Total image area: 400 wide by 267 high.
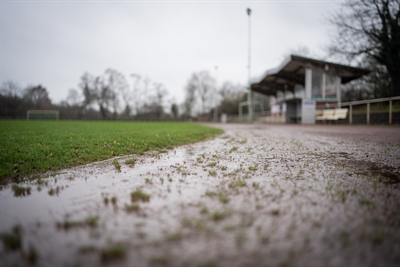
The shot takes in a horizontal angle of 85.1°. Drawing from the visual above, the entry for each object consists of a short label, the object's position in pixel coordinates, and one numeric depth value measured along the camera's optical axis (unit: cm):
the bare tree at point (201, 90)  6481
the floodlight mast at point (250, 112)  3500
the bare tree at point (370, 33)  1922
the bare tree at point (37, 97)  4659
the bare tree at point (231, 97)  6762
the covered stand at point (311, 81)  2600
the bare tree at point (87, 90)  5962
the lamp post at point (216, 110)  6206
